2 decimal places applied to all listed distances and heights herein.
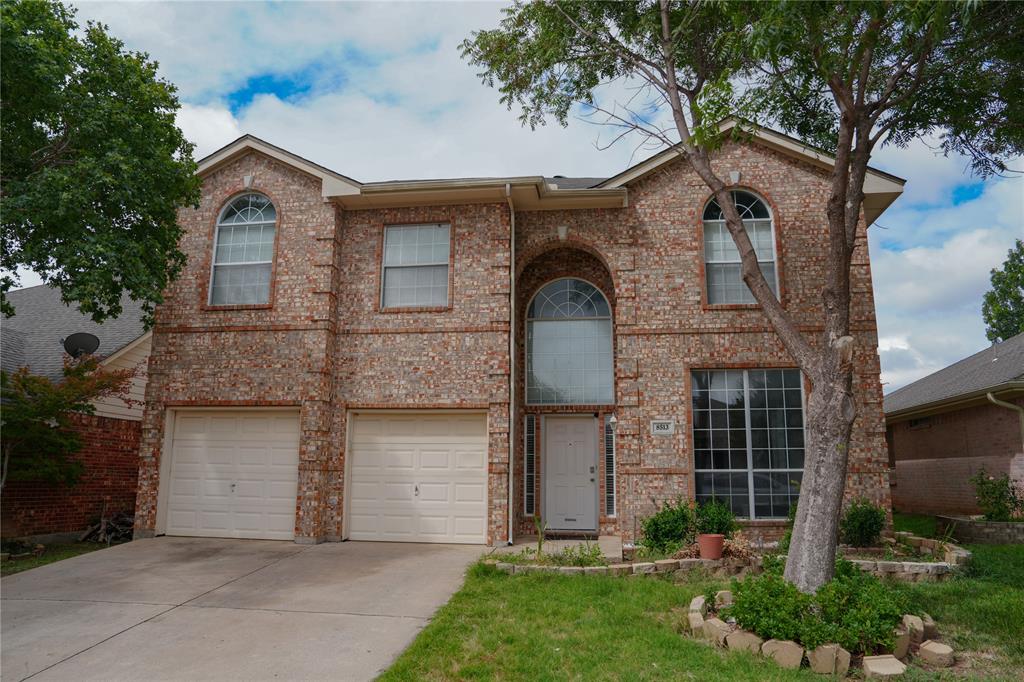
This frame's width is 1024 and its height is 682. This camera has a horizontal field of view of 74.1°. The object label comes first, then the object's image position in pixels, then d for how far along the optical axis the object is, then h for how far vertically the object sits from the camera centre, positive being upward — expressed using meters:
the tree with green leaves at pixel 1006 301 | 32.78 +7.79
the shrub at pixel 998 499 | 12.09 -0.68
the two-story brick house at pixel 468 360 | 11.16 +1.63
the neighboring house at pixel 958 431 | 13.16 +0.65
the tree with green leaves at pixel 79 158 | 8.48 +3.99
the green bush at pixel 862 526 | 10.01 -0.97
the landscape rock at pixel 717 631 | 6.17 -1.57
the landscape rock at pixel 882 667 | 5.45 -1.66
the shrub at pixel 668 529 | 10.01 -1.04
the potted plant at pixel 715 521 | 10.21 -0.94
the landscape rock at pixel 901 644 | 5.82 -1.57
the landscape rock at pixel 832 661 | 5.59 -1.64
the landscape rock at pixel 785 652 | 5.71 -1.62
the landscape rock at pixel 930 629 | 6.37 -1.57
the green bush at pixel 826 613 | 5.76 -1.34
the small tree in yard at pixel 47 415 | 10.25 +0.54
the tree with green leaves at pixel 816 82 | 6.95 +4.86
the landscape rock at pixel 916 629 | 6.12 -1.51
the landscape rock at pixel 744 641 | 5.95 -1.60
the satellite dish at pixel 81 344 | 12.31 +1.96
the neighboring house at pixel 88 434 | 11.61 +0.34
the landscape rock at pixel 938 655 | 5.75 -1.64
